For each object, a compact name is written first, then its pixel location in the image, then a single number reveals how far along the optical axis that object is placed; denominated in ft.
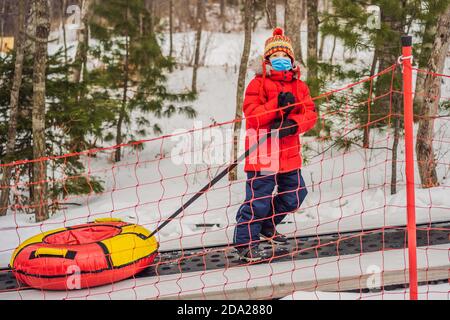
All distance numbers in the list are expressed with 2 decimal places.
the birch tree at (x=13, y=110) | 21.81
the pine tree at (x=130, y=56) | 32.04
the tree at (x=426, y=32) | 16.20
